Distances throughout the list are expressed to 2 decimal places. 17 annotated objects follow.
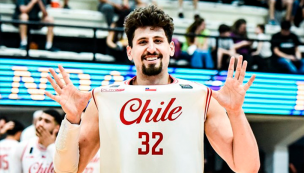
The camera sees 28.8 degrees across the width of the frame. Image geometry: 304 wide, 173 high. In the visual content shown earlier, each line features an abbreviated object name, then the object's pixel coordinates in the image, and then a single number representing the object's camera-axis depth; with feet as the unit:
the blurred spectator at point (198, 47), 32.84
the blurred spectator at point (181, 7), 41.68
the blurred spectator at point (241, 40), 34.19
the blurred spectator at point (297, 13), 42.47
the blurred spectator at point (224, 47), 33.62
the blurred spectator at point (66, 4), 39.11
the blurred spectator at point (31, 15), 33.60
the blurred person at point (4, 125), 28.09
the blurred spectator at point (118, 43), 33.60
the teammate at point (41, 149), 23.54
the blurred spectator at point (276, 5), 42.63
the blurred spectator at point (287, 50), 34.45
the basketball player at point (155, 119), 11.75
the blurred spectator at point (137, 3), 38.08
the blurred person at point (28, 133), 29.81
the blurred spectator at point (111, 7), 37.22
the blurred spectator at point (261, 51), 34.53
